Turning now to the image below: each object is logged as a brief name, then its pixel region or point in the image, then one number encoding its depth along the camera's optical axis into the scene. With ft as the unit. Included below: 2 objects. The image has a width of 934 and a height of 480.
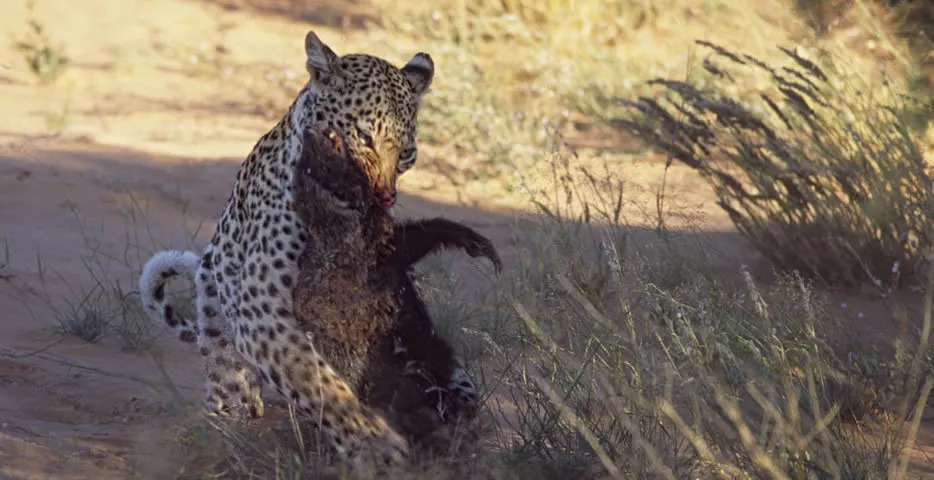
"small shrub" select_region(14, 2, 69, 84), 70.69
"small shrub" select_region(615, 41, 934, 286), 38.14
